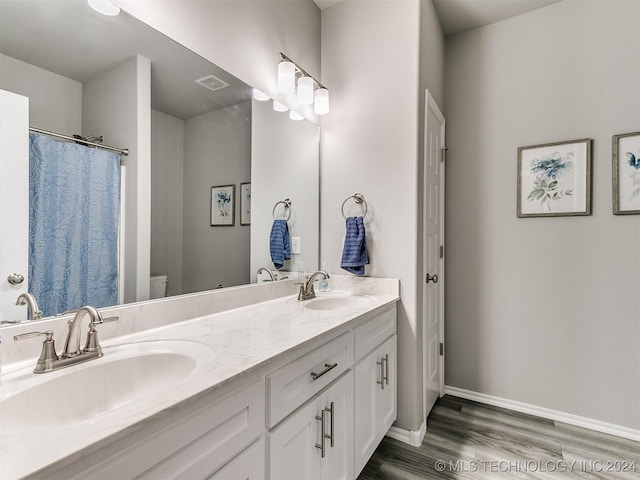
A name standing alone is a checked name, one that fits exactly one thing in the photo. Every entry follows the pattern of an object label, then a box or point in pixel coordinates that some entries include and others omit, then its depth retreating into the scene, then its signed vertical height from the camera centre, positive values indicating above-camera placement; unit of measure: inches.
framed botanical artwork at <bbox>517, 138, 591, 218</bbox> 83.0 +15.4
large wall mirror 37.9 +16.2
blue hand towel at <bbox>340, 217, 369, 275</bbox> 78.5 -2.5
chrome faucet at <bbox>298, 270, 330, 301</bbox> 74.1 -11.7
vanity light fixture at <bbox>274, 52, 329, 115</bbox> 72.0 +35.6
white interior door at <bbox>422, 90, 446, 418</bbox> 81.2 -4.5
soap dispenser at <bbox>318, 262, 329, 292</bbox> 84.4 -11.8
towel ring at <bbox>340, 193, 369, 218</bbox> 82.6 +9.8
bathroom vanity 23.4 -15.3
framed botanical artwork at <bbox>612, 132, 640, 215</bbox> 77.2 +15.3
